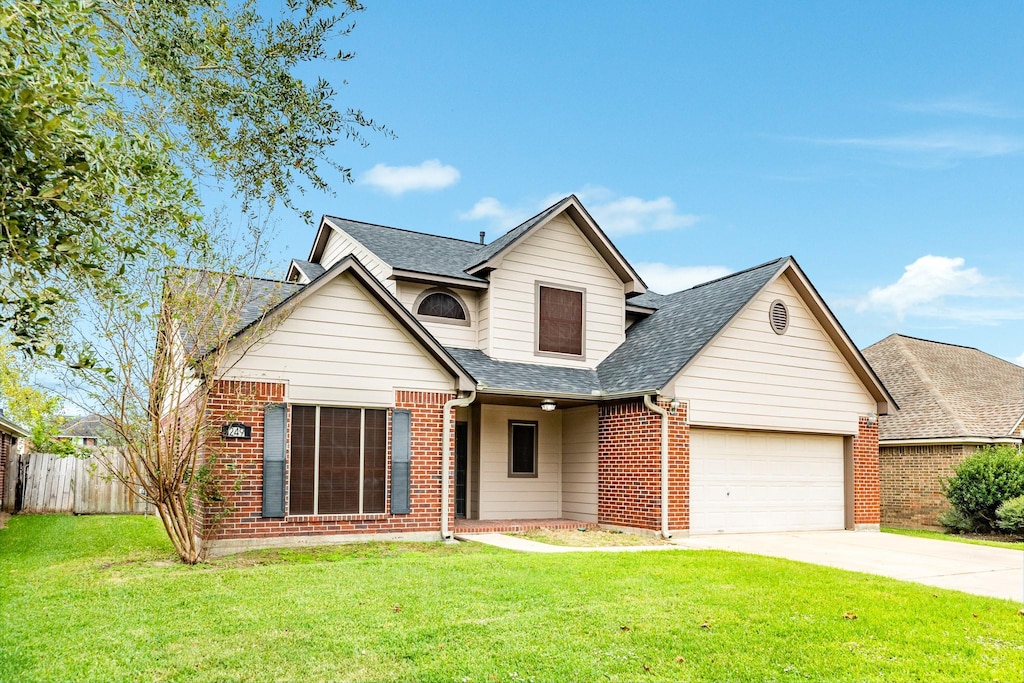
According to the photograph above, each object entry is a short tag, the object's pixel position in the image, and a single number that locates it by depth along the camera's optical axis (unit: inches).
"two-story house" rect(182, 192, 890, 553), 503.5
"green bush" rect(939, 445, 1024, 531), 713.6
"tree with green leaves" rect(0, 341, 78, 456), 947.3
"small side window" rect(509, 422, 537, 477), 687.1
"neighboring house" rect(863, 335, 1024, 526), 814.5
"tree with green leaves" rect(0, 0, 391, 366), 178.1
